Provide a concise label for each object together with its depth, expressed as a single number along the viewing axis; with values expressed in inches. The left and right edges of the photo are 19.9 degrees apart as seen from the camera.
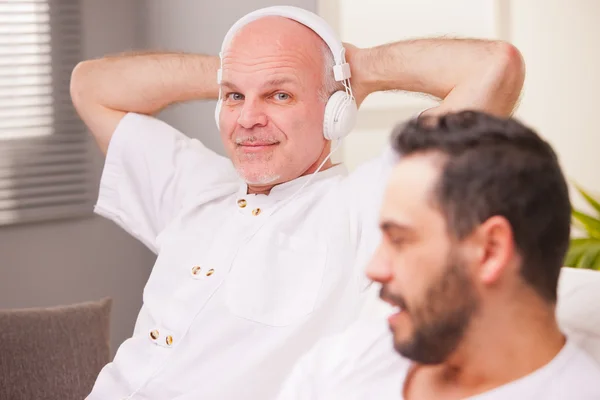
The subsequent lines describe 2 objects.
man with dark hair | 60.6
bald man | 85.5
